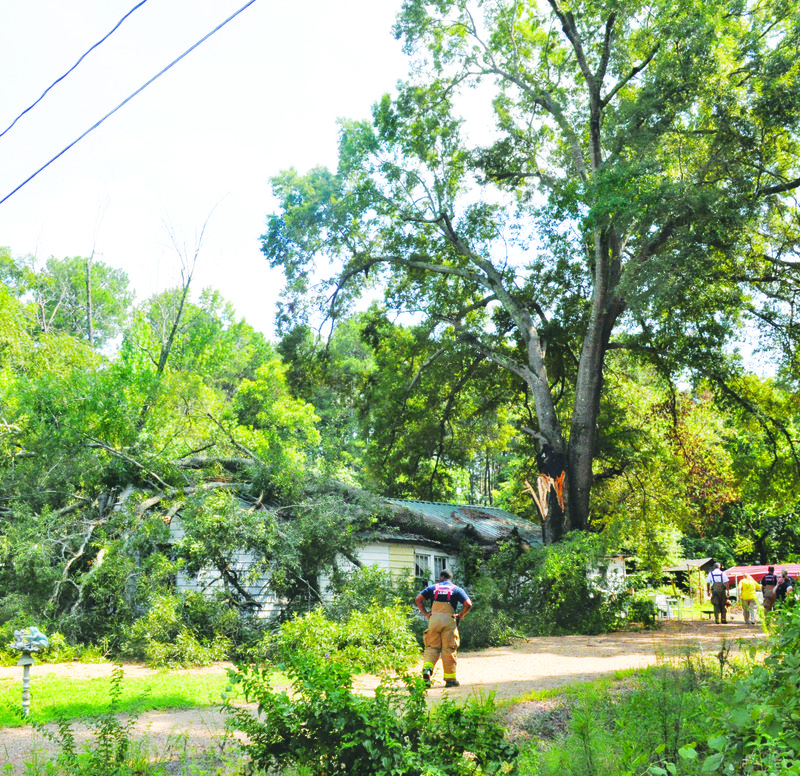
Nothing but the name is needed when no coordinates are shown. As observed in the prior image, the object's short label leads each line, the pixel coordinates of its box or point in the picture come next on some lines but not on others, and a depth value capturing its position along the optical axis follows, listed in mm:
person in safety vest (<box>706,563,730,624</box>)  23047
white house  17594
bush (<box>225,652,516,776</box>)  5137
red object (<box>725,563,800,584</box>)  38469
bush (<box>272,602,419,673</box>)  12586
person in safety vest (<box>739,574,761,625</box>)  23406
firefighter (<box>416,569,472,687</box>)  10703
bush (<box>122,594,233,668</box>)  13039
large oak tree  17578
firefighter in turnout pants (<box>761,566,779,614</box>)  21500
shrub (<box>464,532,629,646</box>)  19234
